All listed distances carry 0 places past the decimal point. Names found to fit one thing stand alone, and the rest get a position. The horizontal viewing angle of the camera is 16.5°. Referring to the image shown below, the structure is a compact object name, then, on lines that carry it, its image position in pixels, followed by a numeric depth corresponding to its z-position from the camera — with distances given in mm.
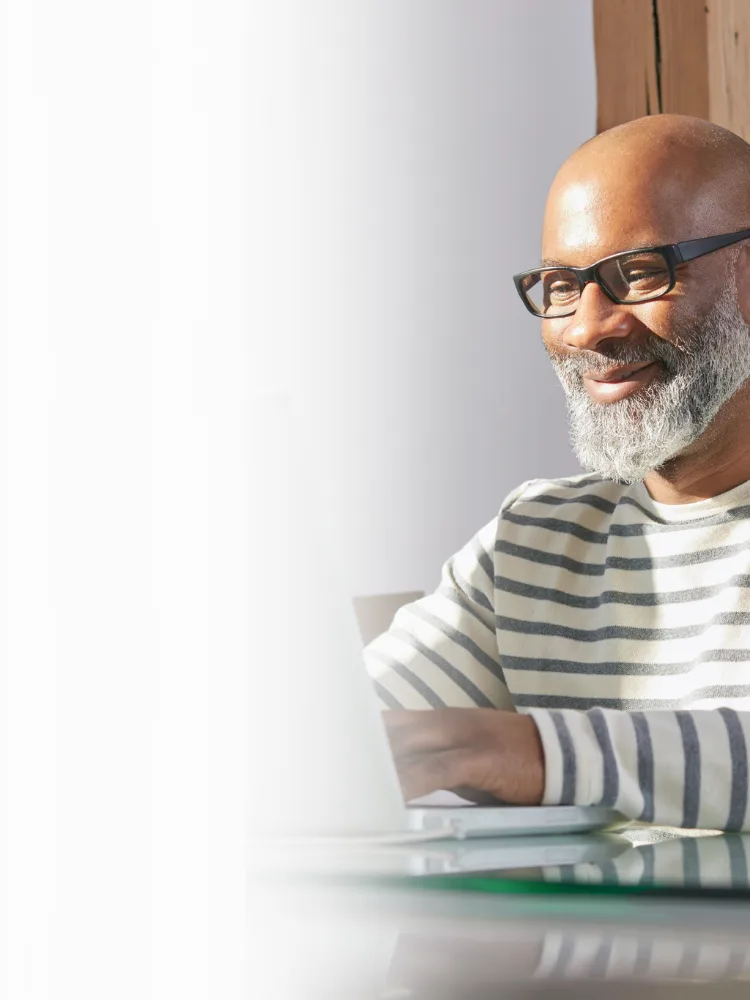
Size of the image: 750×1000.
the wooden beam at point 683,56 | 2477
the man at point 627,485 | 1694
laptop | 1124
